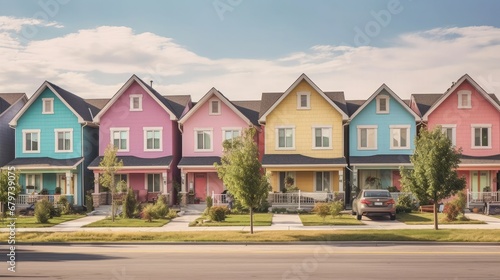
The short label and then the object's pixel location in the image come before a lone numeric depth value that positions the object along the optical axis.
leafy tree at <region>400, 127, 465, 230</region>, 24.92
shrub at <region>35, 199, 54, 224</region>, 30.42
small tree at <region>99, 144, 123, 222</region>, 32.06
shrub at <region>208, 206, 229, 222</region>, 30.08
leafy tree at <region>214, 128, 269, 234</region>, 25.20
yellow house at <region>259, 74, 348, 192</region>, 39.47
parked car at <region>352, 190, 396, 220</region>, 29.64
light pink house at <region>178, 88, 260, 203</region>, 40.66
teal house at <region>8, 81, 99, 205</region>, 41.09
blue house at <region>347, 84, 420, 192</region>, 39.44
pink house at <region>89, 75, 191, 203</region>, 41.03
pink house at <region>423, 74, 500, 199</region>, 38.84
